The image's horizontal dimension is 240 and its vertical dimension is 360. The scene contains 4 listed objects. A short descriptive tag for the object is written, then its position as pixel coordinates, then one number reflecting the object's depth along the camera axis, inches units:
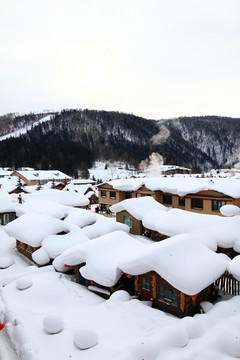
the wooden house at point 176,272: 383.9
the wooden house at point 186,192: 885.2
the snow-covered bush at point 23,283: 478.3
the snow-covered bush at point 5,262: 644.7
